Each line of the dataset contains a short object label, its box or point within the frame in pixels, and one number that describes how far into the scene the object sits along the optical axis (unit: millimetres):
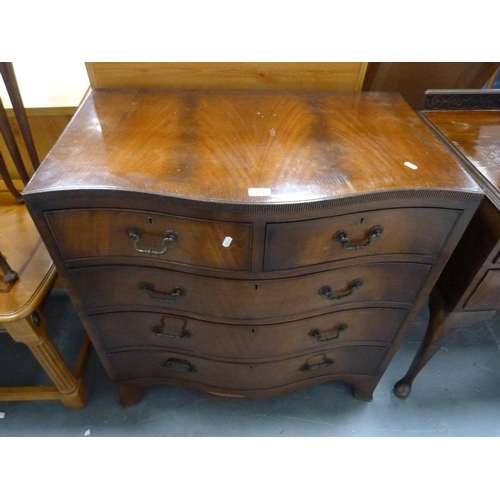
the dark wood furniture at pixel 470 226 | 812
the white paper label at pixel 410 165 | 725
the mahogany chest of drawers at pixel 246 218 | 670
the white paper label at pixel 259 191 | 650
